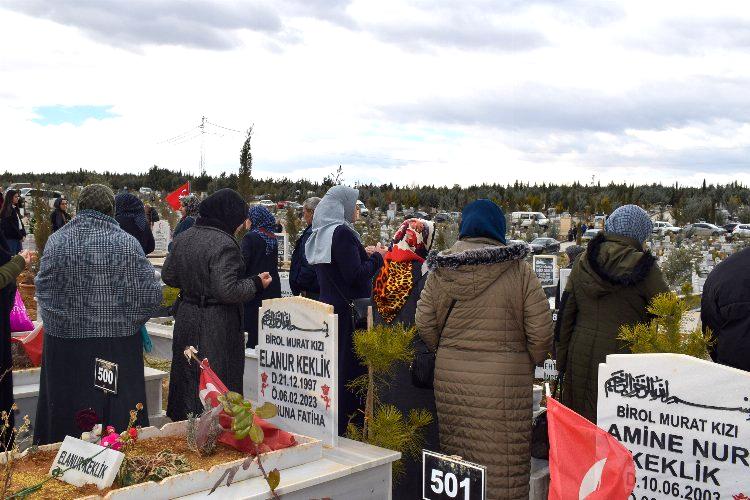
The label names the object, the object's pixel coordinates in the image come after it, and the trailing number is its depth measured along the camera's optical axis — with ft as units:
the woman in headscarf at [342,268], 16.31
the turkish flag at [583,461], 9.70
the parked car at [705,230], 77.68
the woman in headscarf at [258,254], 22.25
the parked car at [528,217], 110.32
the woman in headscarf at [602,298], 12.88
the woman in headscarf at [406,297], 14.39
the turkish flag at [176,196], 57.88
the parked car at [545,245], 80.27
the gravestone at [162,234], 54.80
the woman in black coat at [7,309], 14.28
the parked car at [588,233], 83.80
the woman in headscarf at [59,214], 38.45
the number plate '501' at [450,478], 10.10
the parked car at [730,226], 112.29
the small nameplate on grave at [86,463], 10.98
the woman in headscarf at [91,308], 13.52
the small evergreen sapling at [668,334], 11.85
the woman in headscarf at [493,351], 12.26
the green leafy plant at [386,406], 13.41
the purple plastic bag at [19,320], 18.61
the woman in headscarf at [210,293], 14.66
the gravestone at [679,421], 10.62
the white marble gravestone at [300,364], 13.52
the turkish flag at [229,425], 12.70
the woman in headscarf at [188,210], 28.70
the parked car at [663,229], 84.36
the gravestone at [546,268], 36.99
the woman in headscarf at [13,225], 38.01
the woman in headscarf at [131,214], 26.76
